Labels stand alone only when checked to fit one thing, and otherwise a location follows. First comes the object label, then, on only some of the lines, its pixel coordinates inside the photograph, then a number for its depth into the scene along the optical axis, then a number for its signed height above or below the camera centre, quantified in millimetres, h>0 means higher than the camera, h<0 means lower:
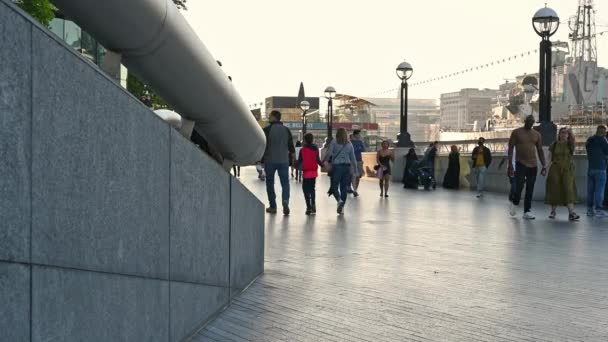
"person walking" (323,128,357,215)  15352 +130
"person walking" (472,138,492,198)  22812 +196
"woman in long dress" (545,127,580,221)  14102 -130
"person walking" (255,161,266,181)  32581 -351
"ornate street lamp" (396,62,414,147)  29750 +2352
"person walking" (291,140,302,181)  33612 -181
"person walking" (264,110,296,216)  14109 +182
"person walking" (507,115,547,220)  14117 +182
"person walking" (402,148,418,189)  26438 -211
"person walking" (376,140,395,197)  21094 +59
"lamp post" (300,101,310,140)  50669 +3687
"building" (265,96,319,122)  184125 +14226
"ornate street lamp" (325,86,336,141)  42628 +3680
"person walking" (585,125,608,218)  14953 -31
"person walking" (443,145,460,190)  27359 -207
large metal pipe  2564 +396
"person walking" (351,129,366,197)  23548 +645
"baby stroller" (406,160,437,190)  26202 -303
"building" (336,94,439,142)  133750 +10176
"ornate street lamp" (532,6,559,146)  18461 +2503
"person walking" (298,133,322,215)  14469 -61
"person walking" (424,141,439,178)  26938 +384
